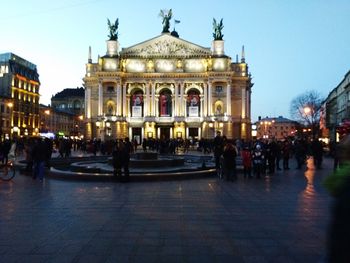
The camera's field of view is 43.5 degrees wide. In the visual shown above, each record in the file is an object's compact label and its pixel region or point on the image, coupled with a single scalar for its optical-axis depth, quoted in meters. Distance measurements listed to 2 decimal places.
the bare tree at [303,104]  92.82
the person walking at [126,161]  19.31
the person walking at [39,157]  20.47
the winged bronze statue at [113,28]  94.81
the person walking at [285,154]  27.91
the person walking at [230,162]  20.28
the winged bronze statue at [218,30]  93.44
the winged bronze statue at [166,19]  96.31
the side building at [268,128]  184.52
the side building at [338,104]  78.88
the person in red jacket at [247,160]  21.76
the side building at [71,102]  154.50
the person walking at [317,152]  29.31
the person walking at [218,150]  22.87
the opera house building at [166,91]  90.56
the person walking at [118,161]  19.48
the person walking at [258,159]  21.61
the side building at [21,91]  97.56
